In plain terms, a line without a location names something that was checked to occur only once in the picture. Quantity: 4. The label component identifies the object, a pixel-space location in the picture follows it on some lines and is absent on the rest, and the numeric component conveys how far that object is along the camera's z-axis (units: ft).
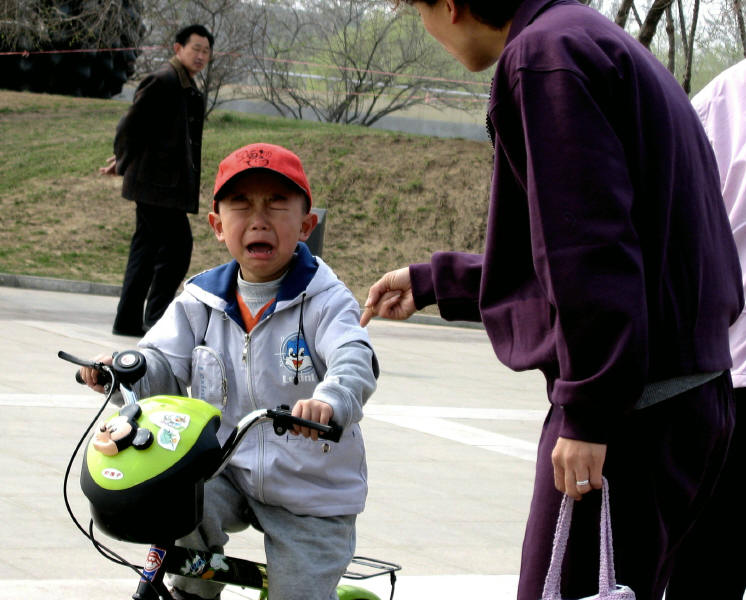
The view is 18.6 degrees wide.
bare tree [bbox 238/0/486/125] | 162.32
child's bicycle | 13.86
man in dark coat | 55.78
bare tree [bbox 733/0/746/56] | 100.89
